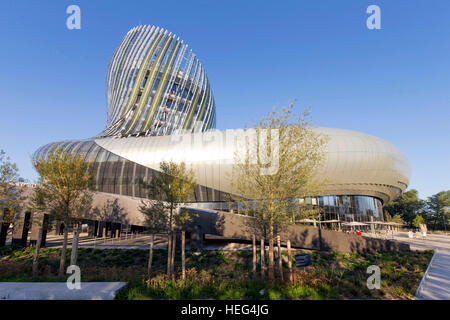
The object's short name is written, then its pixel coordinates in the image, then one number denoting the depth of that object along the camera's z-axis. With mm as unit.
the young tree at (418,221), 56875
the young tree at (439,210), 63219
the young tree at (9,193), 14680
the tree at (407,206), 69625
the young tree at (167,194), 12344
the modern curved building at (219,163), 32812
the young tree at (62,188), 12641
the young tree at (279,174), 9500
